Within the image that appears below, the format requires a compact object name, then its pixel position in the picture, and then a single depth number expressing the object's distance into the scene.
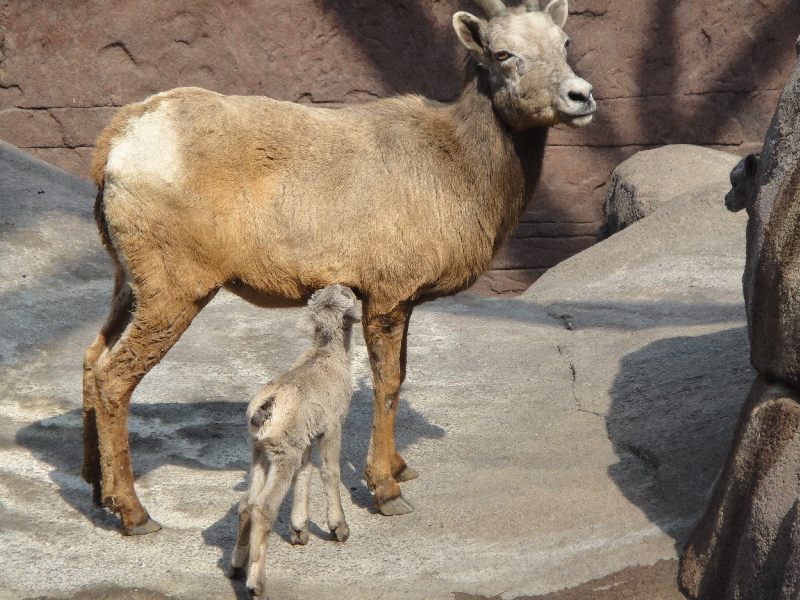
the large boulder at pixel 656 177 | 20.78
